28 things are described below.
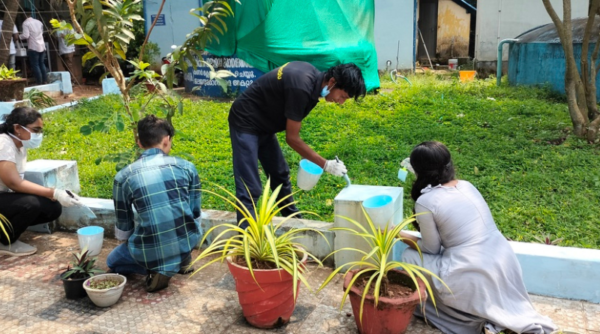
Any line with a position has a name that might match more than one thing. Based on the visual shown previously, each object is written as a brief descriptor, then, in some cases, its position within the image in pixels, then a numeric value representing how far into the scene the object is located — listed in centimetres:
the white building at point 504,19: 1445
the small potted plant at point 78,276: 345
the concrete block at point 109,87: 1111
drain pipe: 1160
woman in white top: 406
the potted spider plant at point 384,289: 286
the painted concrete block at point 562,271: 333
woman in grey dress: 295
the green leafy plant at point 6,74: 930
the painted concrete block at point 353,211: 366
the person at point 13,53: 1187
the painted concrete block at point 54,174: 454
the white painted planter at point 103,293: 331
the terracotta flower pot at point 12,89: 916
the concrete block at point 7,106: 880
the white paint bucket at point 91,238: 393
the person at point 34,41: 1163
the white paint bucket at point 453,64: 1638
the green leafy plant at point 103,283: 341
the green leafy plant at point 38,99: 962
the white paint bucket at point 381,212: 350
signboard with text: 1095
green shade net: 1020
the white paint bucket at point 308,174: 403
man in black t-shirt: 371
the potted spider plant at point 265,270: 300
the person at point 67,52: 1288
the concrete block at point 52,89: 1127
